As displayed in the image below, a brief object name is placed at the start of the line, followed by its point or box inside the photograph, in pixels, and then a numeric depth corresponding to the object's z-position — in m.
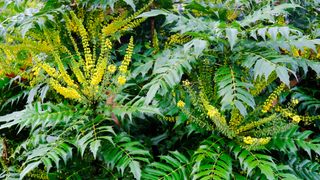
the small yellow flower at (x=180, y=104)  2.07
